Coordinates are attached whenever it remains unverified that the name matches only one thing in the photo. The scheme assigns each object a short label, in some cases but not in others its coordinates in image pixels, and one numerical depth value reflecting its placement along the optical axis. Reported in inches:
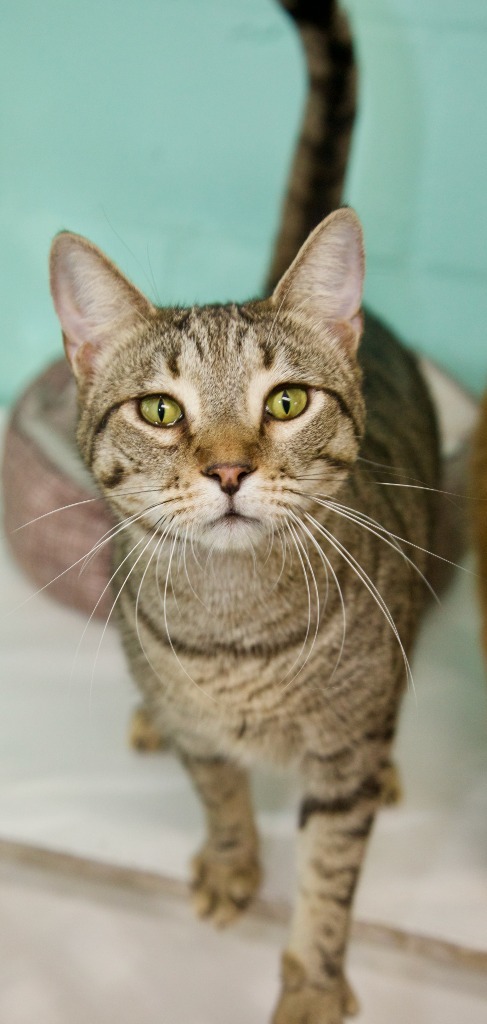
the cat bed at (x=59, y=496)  52.9
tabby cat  26.9
